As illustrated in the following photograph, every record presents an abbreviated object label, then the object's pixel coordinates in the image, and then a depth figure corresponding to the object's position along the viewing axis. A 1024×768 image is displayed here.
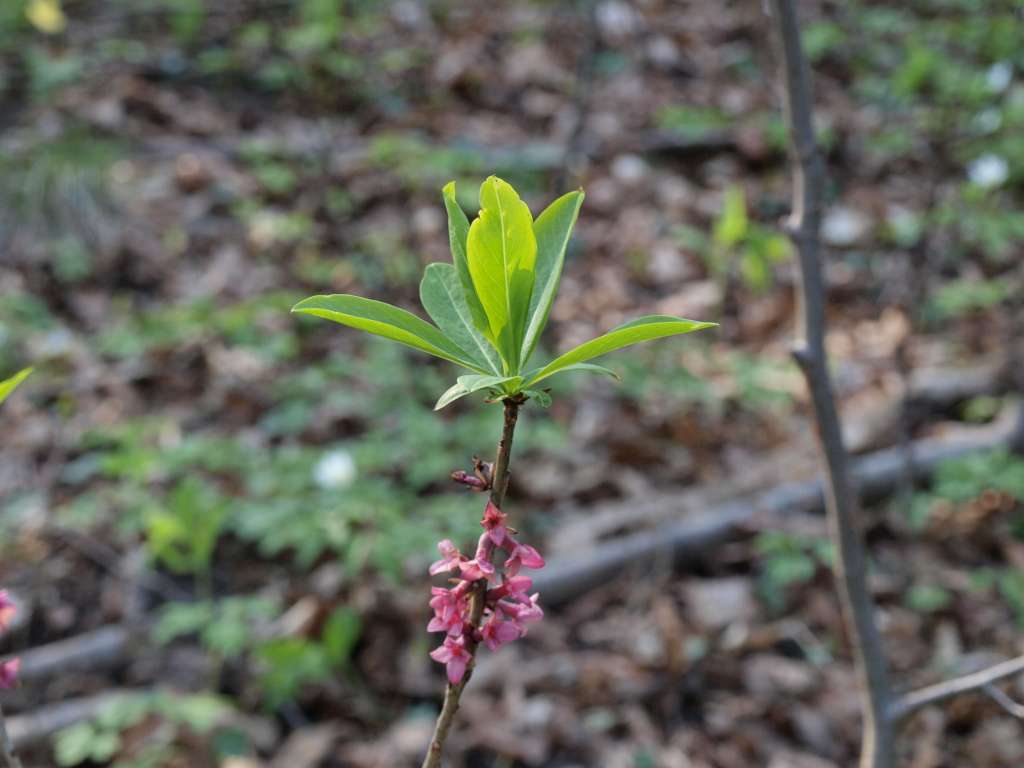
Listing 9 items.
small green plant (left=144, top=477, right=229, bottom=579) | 2.27
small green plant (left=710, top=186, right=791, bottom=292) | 3.53
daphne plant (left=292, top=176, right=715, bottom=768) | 0.60
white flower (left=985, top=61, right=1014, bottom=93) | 2.86
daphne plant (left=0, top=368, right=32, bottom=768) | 0.62
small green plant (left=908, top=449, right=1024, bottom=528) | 2.28
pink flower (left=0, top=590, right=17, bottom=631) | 0.74
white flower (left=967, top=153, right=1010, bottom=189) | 3.58
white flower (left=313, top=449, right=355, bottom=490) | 2.47
